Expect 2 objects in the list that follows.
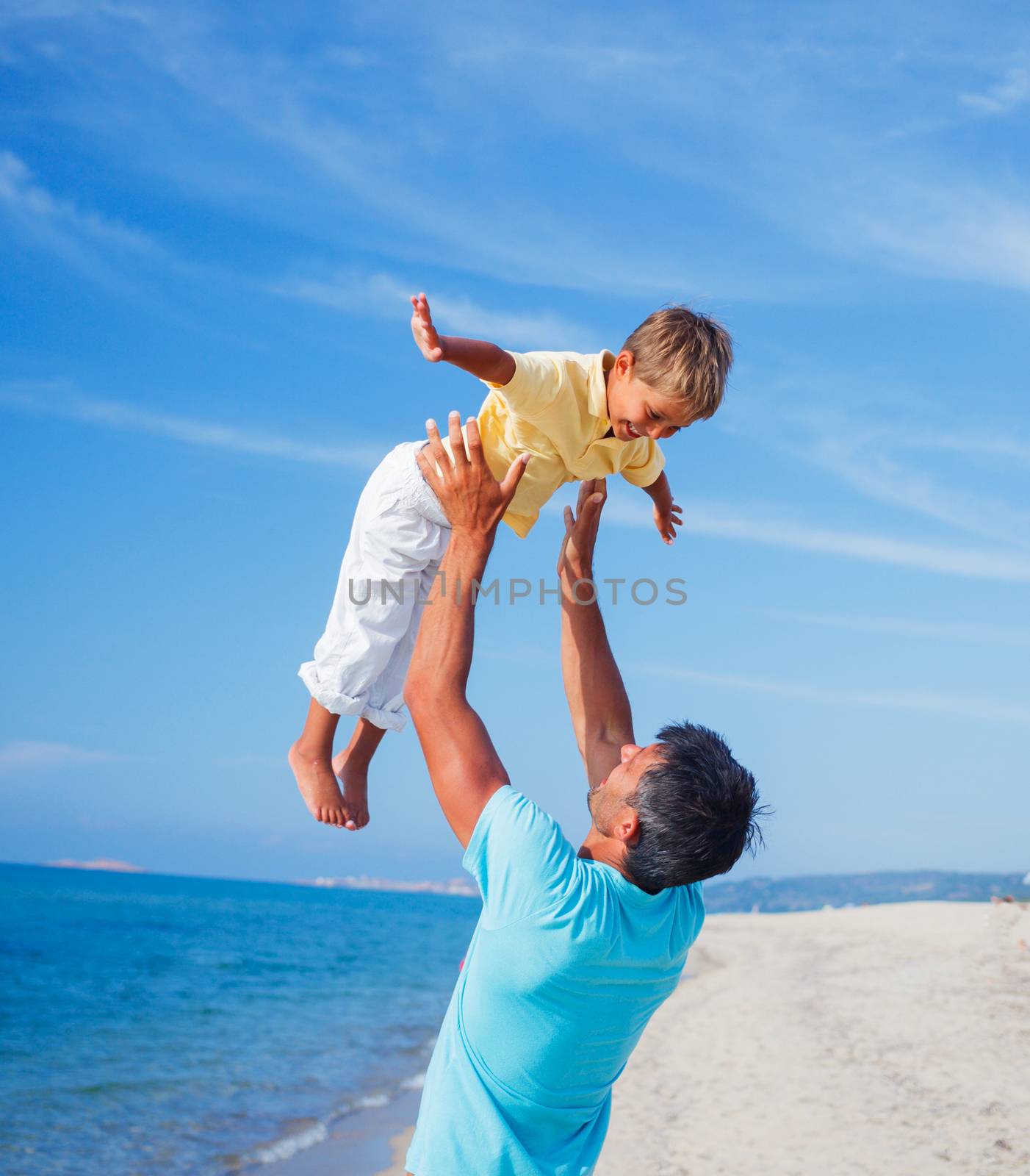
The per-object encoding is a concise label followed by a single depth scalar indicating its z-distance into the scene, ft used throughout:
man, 8.39
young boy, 11.51
